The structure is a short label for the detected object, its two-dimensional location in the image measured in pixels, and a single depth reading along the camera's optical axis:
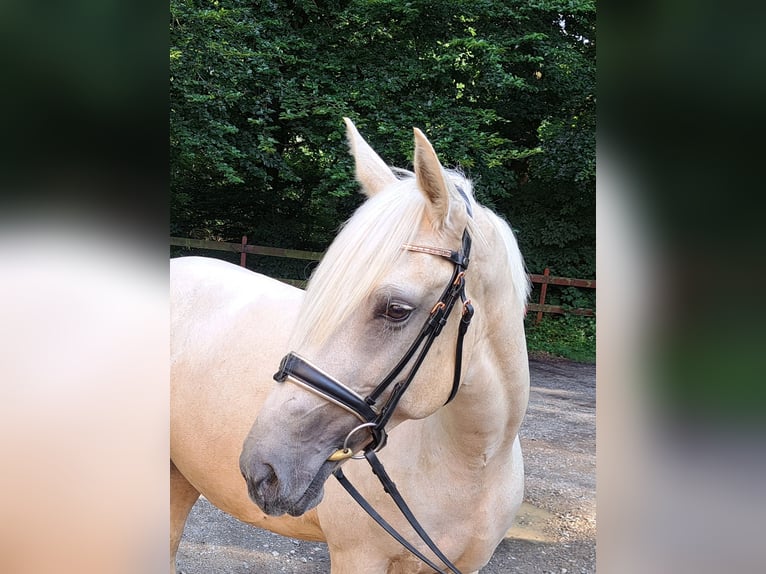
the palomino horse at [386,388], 1.11
